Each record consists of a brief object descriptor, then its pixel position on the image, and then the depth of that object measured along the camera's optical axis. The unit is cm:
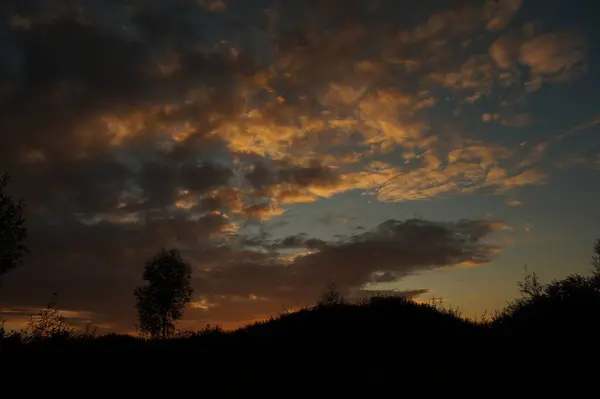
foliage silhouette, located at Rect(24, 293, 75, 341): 2139
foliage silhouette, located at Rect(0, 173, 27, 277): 3331
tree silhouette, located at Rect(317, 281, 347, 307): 2480
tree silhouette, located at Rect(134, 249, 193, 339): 5834
